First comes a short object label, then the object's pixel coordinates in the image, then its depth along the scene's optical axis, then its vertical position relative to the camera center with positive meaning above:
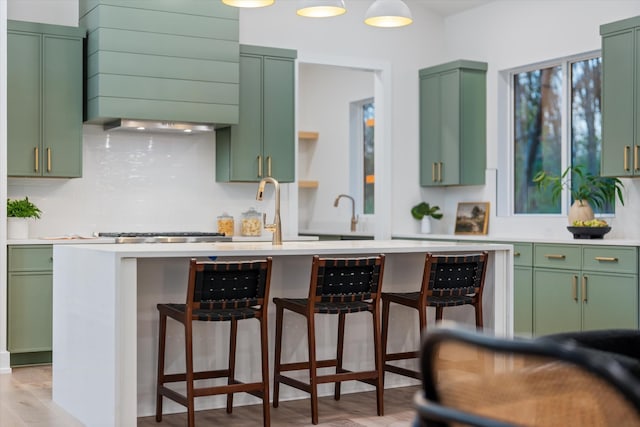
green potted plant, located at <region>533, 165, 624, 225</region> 6.16 +0.20
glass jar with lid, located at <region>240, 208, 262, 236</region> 6.95 -0.04
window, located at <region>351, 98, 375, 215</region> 8.74 +0.65
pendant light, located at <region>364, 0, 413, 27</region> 4.71 +1.15
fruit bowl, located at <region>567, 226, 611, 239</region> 5.86 -0.10
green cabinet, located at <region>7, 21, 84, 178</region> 5.89 +0.84
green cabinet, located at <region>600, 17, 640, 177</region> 5.68 +0.82
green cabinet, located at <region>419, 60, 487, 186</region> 7.41 +0.85
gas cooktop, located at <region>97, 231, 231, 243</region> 6.05 -0.14
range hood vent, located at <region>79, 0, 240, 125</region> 5.99 +1.16
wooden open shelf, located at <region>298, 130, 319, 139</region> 9.00 +0.89
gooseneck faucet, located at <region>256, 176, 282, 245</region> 4.62 -0.04
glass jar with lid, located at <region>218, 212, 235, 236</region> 6.88 -0.06
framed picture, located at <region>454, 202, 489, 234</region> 7.47 +0.00
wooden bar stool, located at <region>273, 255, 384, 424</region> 4.05 -0.42
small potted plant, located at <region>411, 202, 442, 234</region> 7.78 +0.03
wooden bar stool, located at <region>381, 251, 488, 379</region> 4.36 -0.36
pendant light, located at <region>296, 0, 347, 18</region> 4.55 +1.14
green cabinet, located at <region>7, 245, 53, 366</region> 5.68 -0.57
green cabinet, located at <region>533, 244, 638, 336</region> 5.46 -0.48
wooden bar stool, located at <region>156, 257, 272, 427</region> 3.72 -0.39
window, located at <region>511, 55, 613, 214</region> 6.60 +0.77
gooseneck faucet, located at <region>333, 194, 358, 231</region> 8.48 +0.09
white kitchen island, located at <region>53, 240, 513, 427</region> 3.67 -0.51
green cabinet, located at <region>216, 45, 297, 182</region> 6.74 +0.75
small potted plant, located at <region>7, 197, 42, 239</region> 5.85 +0.01
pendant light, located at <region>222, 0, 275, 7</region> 4.49 +1.16
